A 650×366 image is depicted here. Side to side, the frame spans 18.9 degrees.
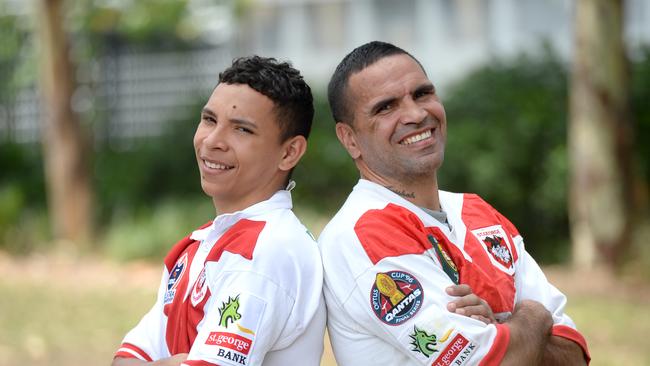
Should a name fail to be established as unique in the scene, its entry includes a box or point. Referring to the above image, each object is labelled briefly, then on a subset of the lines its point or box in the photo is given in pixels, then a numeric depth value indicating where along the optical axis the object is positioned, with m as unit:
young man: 5.79
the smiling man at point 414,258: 5.84
